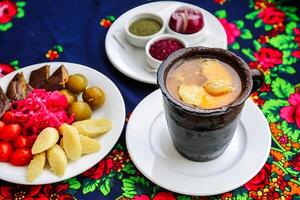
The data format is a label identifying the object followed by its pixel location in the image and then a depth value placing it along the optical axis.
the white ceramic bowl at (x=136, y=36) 1.54
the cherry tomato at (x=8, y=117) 1.29
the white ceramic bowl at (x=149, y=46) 1.45
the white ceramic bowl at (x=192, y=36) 1.54
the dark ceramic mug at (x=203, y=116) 1.07
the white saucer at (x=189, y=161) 1.17
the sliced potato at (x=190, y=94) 1.10
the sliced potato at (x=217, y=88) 1.11
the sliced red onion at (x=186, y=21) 1.55
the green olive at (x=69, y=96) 1.37
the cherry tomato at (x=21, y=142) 1.24
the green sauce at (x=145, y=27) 1.58
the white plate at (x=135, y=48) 1.47
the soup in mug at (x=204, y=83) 1.10
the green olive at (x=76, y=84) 1.39
